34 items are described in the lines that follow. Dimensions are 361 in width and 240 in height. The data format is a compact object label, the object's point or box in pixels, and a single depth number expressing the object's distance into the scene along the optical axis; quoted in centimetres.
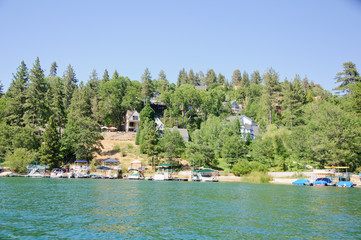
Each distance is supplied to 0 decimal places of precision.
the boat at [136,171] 6023
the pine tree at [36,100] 6806
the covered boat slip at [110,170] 6178
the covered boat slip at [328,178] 5219
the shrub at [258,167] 5791
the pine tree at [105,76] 10885
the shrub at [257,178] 5488
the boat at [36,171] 5866
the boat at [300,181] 5200
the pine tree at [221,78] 17638
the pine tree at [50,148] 6062
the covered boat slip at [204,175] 5918
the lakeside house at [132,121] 9314
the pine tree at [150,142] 6419
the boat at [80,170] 6109
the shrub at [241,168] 5875
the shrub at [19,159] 5834
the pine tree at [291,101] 8212
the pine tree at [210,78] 16012
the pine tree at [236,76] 18650
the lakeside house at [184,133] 8212
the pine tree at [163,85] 12017
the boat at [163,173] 5965
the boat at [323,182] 5303
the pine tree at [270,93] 8819
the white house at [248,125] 8894
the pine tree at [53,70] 12582
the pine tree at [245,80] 14999
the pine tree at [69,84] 9538
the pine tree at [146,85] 10100
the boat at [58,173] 5925
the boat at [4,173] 5775
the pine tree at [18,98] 6900
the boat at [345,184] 4931
